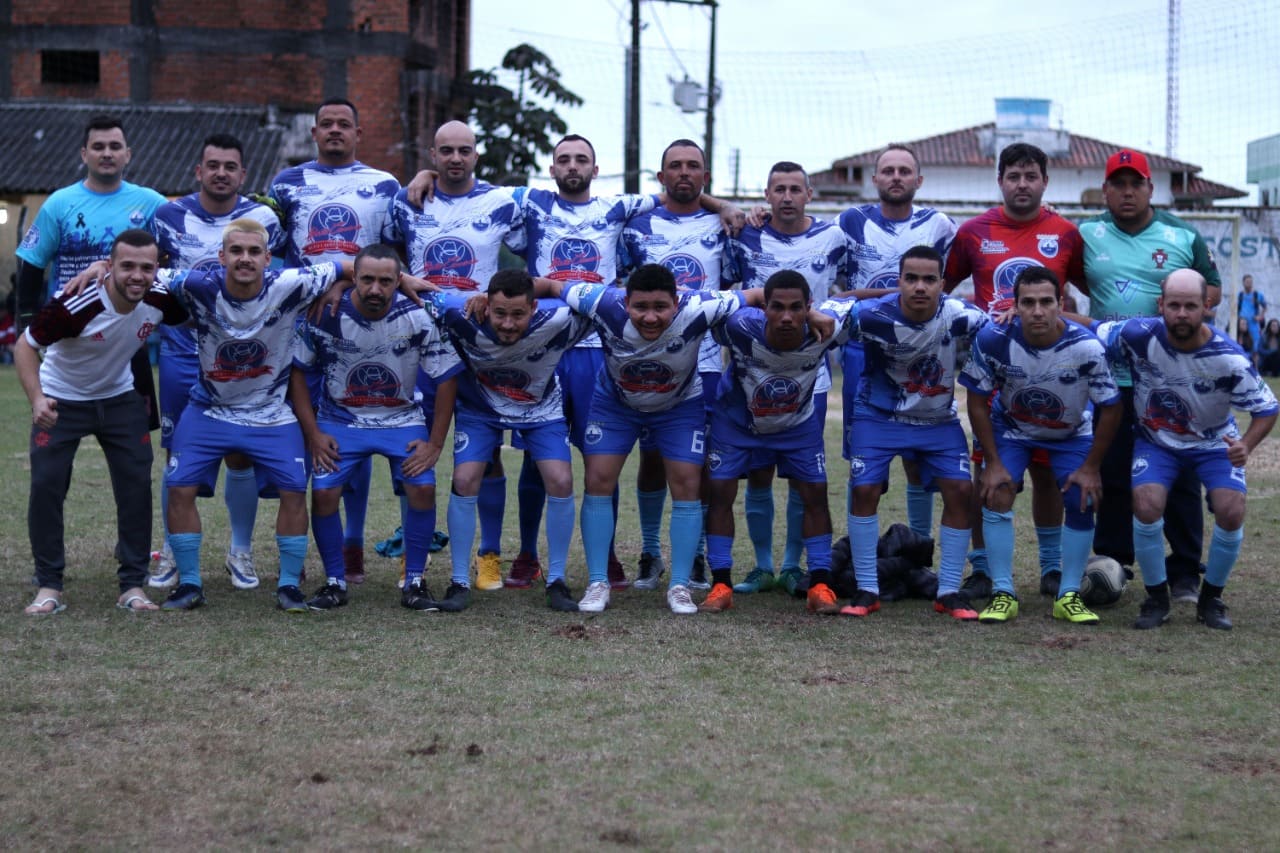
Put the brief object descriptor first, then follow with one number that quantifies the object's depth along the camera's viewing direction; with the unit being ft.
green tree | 101.40
